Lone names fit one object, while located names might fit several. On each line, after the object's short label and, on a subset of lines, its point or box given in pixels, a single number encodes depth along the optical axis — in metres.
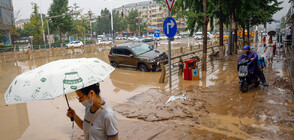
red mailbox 9.60
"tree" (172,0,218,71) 11.12
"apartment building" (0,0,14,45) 40.98
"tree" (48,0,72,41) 42.62
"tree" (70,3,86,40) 53.91
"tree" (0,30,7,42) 39.59
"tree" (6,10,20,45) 39.14
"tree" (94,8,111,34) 88.38
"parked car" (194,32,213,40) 54.75
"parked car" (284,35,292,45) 24.27
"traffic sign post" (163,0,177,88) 7.48
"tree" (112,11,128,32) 83.62
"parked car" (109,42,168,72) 12.53
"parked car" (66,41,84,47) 43.12
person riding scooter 6.88
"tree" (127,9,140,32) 81.25
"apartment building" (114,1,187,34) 113.40
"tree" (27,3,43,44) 39.50
